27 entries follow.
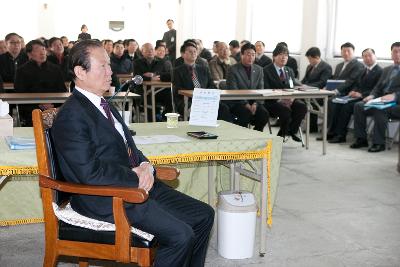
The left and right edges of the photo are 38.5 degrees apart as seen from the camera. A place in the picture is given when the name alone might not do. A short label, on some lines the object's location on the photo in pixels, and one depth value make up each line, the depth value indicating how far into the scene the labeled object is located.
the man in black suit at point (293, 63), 9.04
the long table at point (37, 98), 5.14
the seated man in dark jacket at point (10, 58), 7.98
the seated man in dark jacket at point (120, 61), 10.10
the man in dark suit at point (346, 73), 7.37
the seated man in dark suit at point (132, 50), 11.10
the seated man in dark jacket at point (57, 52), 8.29
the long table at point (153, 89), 7.36
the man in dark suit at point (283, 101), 6.53
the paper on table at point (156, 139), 2.88
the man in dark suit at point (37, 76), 6.09
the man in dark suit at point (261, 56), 9.45
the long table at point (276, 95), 5.71
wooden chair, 2.16
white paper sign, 3.44
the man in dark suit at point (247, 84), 6.16
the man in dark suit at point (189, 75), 6.16
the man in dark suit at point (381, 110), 6.48
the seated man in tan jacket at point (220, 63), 8.24
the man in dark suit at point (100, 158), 2.16
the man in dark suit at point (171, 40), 13.48
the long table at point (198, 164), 2.84
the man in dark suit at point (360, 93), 7.09
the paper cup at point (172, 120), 3.41
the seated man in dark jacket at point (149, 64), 8.73
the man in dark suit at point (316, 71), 7.84
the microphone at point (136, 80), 2.79
